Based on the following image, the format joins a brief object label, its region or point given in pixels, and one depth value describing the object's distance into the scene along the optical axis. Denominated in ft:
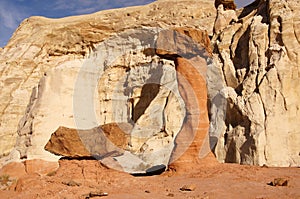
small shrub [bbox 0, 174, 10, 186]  32.97
